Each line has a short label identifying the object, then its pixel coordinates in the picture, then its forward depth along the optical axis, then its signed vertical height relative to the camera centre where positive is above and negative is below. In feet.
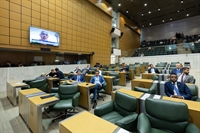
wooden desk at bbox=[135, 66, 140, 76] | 25.98 -1.10
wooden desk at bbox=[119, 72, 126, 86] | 17.62 -2.18
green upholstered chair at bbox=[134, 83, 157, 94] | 7.72 -1.99
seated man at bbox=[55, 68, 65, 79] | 16.04 -1.42
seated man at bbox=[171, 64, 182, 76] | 13.94 -0.48
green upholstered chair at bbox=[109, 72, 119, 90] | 14.37 -2.05
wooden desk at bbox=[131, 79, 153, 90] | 10.52 -1.89
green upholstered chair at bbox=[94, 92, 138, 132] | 4.85 -2.61
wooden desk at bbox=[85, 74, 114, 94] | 13.39 -2.34
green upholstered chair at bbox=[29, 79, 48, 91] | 11.32 -2.23
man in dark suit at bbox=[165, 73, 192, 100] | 7.10 -1.75
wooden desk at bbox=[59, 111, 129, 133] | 3.52 -2.29
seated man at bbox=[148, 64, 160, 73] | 17.71 -0.64
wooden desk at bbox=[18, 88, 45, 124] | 7.15 -2.59
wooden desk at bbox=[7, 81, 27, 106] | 10.51 -3.05
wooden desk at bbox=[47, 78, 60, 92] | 14.35 -2.39
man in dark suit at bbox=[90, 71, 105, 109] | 11.96 -1.60
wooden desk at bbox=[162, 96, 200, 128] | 4.58 -2.24
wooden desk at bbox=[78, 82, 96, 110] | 9.30 -2.85
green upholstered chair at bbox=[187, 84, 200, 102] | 7.16 -1.86
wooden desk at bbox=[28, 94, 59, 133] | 5.76 -2.75
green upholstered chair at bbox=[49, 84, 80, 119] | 7.59 -2.60
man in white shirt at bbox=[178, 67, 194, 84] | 9.79 -1.09
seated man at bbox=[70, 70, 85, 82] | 13.60 -1.56
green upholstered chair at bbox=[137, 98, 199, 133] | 4.22 -2.42
